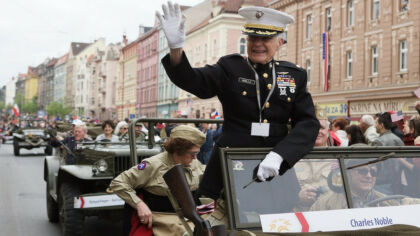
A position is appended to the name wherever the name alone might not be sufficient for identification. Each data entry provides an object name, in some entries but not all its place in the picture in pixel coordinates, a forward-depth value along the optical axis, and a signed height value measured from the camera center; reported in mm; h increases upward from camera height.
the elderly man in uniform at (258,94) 3244 +136
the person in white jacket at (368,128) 9370 -115
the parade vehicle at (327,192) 2994 -374
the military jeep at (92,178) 7230 -789
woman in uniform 4383 -488
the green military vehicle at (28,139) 28484 -1026
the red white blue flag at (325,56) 30898 +3235
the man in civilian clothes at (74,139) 9453 -345
